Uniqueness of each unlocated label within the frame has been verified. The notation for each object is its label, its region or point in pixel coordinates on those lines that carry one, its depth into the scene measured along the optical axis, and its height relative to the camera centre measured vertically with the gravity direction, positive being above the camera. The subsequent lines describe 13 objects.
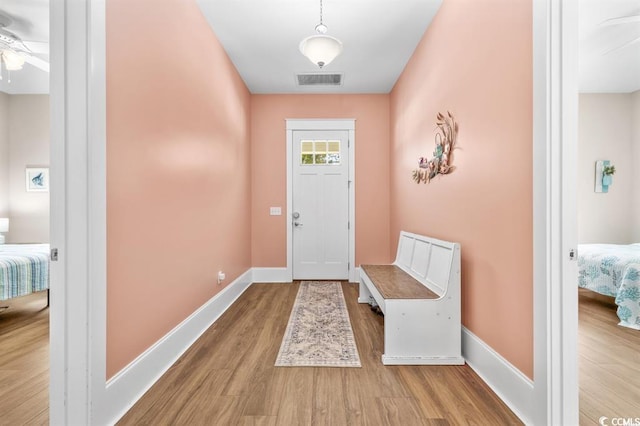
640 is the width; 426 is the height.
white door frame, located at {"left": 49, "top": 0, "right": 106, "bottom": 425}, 1.31 -0.03
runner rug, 2.04 -1.02
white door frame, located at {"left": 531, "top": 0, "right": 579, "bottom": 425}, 1.32 +0.00
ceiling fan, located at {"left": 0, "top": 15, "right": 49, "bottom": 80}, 2.81 +1.69
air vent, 3.83 +1.75
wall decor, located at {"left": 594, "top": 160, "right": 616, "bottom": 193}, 4.36 +0.54
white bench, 2.03 -0.79
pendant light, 2.32 +1.31
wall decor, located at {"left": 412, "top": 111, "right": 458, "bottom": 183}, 2.32 +0.53
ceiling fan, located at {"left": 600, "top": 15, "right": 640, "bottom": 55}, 2.65 +1.73
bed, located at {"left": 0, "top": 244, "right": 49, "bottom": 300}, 2.66 -0.56
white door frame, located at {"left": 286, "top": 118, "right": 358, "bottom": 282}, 4.41 +0.76
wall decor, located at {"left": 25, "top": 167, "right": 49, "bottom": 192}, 4.52 +0.50
